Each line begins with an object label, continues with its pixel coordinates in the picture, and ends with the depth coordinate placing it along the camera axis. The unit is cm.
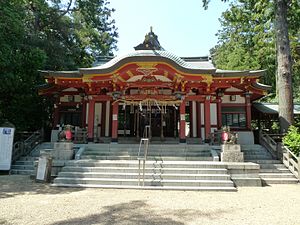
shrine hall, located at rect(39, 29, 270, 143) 1138
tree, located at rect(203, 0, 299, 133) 1168
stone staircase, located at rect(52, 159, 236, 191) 750
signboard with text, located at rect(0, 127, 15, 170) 927
